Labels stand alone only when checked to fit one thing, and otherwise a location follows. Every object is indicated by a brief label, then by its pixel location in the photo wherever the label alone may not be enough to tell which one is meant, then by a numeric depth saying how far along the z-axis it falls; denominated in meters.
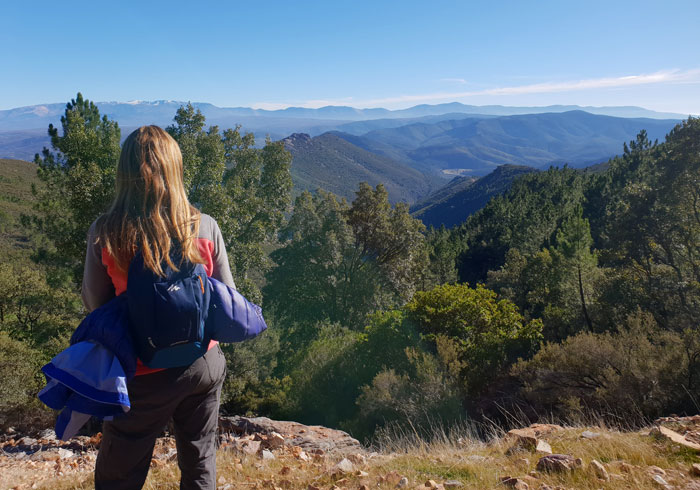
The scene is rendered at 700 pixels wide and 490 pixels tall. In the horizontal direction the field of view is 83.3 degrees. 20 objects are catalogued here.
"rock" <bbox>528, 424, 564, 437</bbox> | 4.72
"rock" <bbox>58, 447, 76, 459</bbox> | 5.61
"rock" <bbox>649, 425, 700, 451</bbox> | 3.52
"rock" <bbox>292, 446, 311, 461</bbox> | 4.50
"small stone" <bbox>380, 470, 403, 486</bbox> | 3.41
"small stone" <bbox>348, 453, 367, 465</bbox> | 4.29
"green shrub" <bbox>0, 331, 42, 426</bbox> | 13.56
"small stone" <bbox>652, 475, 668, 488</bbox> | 2.93
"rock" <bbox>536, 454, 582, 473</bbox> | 3.32
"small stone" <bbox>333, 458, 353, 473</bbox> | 3.76
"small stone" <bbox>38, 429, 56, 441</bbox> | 8.33
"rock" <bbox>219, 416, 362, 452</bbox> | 5.94
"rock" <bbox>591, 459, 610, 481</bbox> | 3.14
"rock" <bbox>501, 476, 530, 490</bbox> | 3.12
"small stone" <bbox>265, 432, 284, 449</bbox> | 5.38
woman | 1.94
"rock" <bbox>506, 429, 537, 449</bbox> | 4.20
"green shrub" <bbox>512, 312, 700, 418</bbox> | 9.32
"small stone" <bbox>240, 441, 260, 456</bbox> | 4.83
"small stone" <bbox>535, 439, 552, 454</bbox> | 3.90
